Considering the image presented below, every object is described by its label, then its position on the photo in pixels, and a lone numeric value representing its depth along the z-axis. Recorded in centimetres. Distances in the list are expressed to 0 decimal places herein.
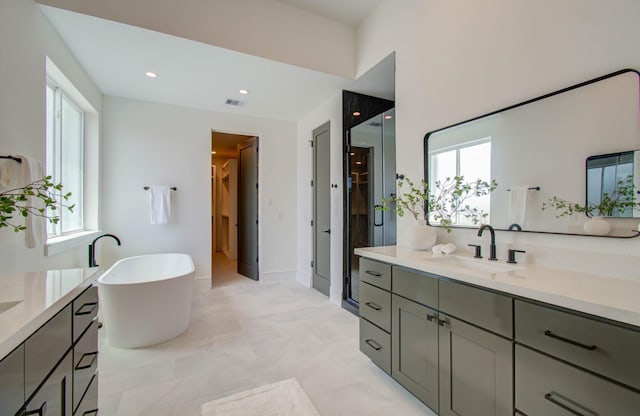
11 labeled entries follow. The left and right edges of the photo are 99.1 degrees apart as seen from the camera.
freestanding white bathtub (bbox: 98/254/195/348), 237
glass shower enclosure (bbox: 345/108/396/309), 343
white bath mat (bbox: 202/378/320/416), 164
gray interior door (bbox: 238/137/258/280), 465
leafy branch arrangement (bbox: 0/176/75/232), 110
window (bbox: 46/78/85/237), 256
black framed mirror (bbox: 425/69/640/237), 122
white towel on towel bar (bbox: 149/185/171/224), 377
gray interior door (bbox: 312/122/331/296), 388
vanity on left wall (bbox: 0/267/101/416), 70
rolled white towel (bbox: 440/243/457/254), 189
